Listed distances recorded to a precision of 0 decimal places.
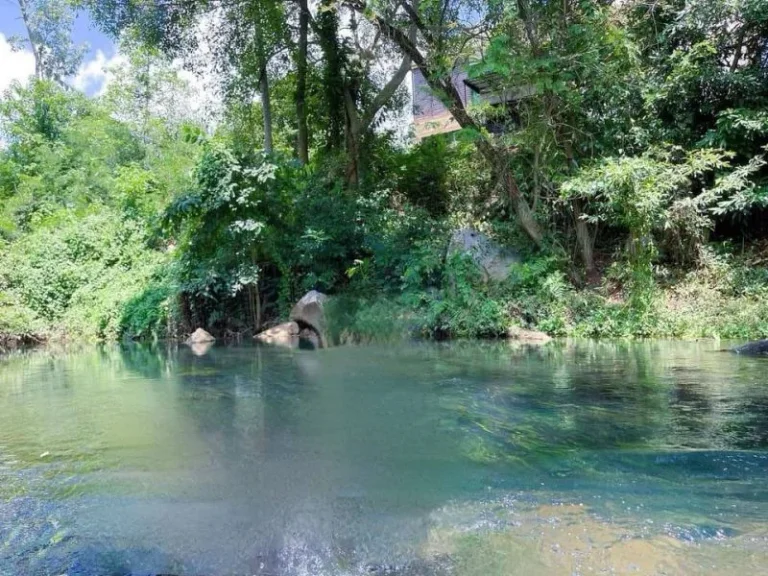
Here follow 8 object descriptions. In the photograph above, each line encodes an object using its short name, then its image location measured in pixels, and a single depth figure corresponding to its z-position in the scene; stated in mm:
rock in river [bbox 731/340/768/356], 7824
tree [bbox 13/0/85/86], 27844
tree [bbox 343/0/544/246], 12406
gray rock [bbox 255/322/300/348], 13152
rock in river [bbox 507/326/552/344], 10868
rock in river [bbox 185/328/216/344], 13916
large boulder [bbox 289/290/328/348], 13430
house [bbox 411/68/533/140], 12578
